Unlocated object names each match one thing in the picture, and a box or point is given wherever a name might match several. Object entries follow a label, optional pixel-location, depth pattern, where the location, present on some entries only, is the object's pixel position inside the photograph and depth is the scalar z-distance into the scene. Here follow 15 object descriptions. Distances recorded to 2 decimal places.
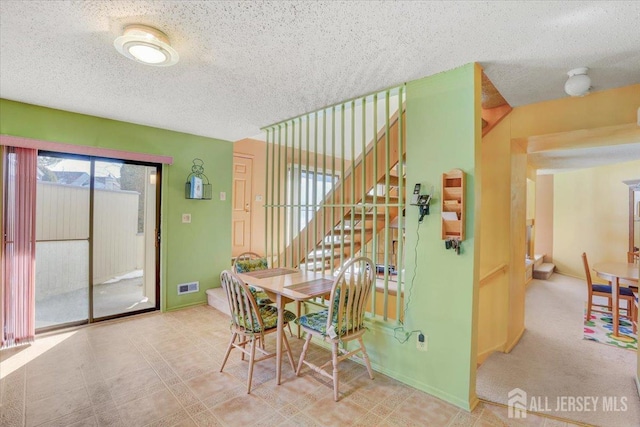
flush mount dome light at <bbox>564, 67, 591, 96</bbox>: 2.12
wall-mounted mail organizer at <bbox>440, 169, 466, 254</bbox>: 2.10
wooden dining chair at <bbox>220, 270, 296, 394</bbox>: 2.22
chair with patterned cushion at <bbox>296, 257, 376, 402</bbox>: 2.17
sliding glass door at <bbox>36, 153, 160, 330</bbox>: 3.32
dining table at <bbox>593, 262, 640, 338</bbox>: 3.36
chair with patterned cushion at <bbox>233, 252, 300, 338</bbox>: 3.11
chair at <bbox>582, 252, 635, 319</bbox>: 3.87
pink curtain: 2.95
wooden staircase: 2.84
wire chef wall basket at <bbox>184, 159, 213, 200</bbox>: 4.13
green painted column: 2.11
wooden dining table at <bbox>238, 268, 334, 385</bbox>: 2.33
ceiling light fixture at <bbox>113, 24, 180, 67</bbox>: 1.74
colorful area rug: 3.33
